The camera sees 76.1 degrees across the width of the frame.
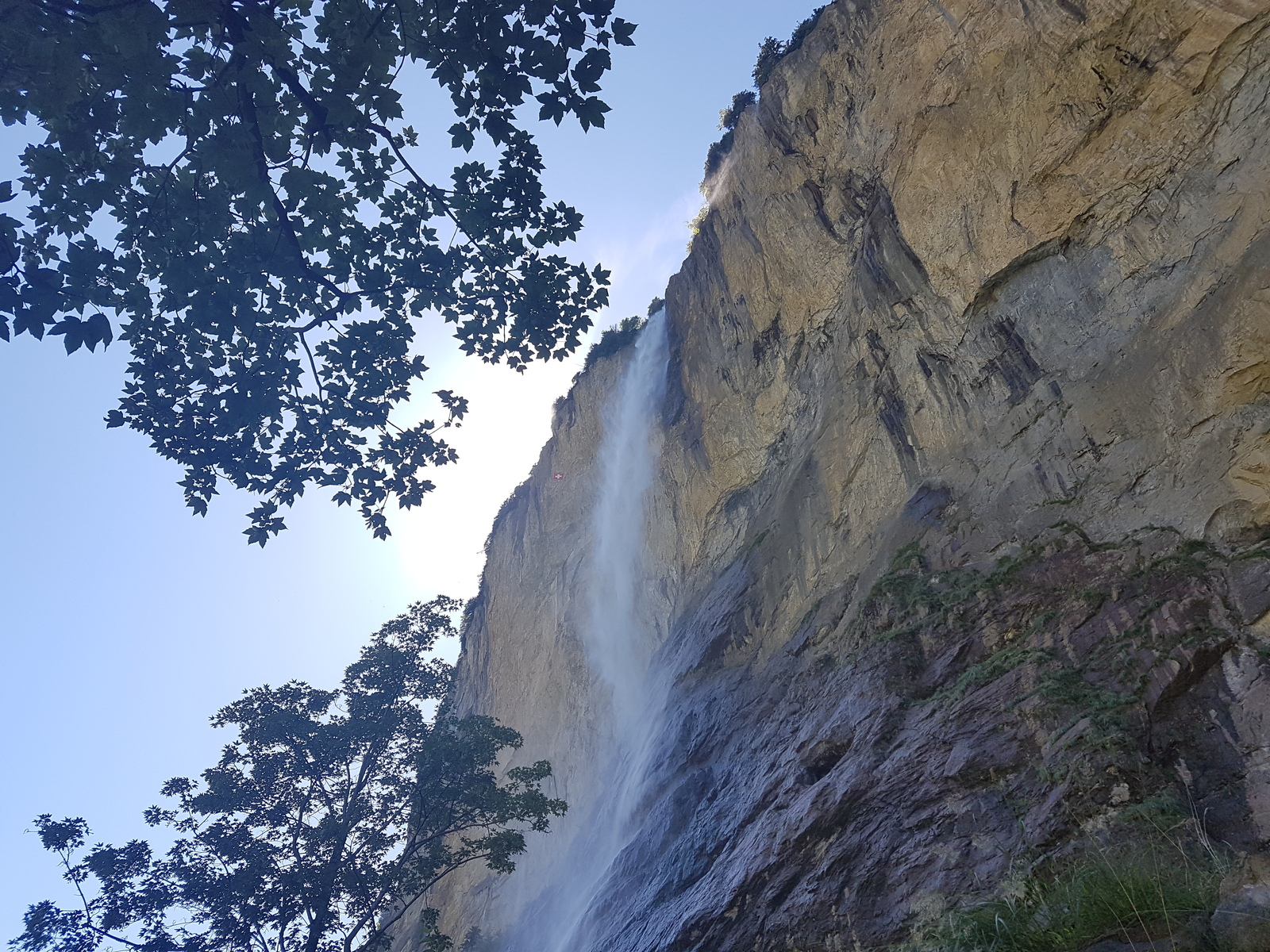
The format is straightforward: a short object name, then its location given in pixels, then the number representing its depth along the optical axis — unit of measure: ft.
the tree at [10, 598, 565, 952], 52.54
